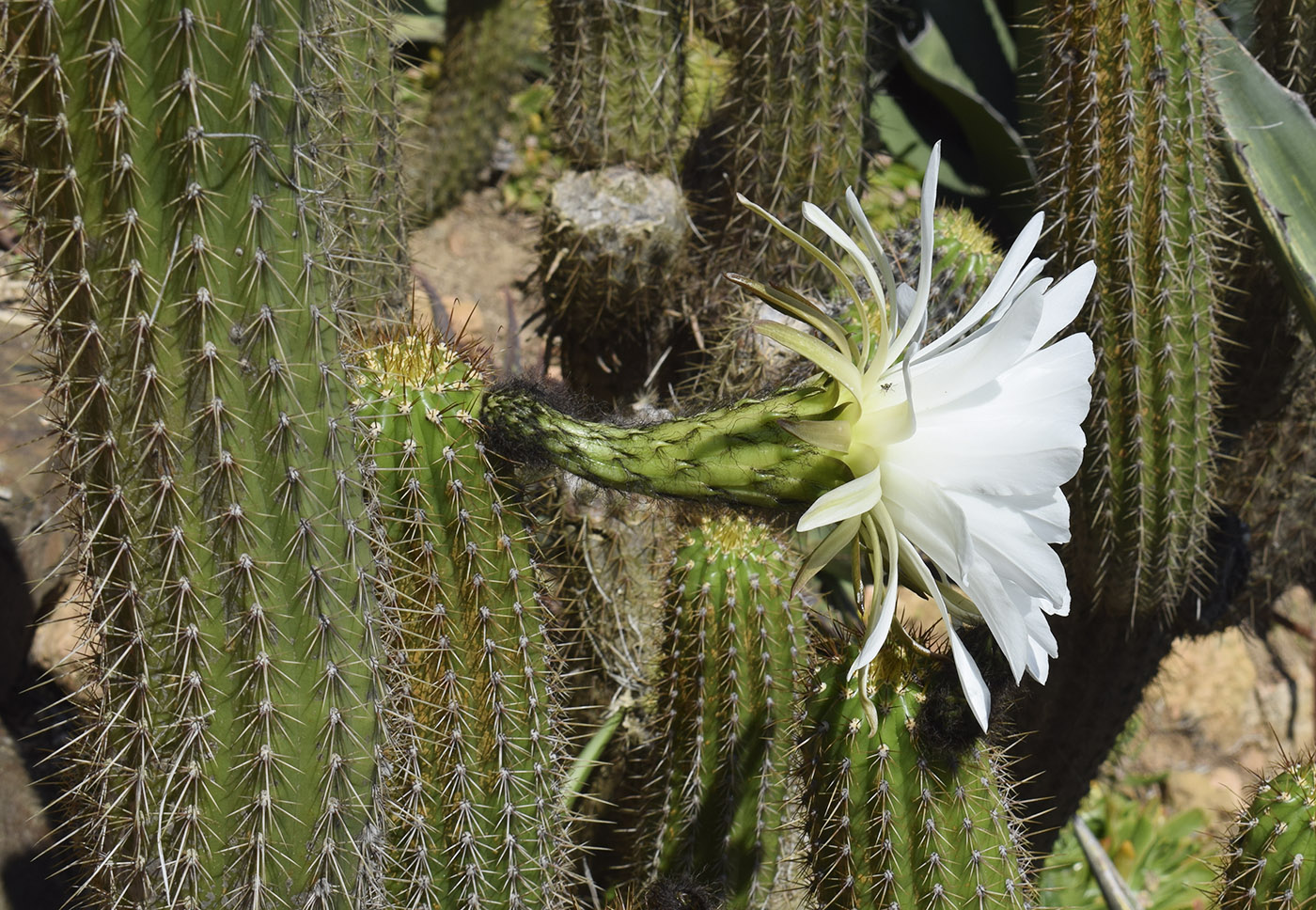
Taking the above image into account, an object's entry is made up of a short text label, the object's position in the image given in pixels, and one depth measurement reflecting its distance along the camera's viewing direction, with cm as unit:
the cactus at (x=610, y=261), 188
